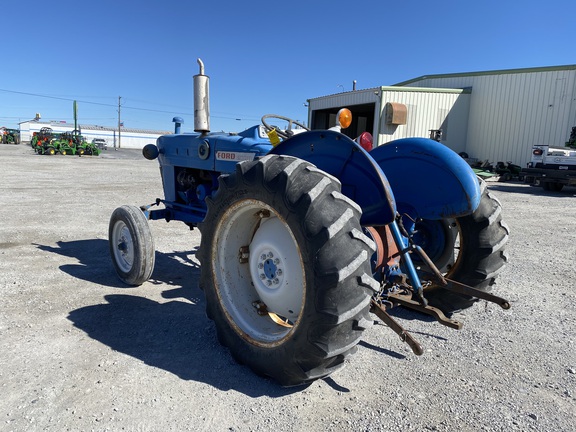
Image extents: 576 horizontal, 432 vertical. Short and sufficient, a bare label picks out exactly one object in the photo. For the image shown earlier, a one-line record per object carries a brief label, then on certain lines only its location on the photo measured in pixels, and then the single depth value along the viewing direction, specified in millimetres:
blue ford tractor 2076
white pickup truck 14188
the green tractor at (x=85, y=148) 35659
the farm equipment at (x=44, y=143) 33562
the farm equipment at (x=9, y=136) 53531
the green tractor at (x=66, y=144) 34469
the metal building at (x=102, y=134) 71688
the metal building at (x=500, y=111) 18438
